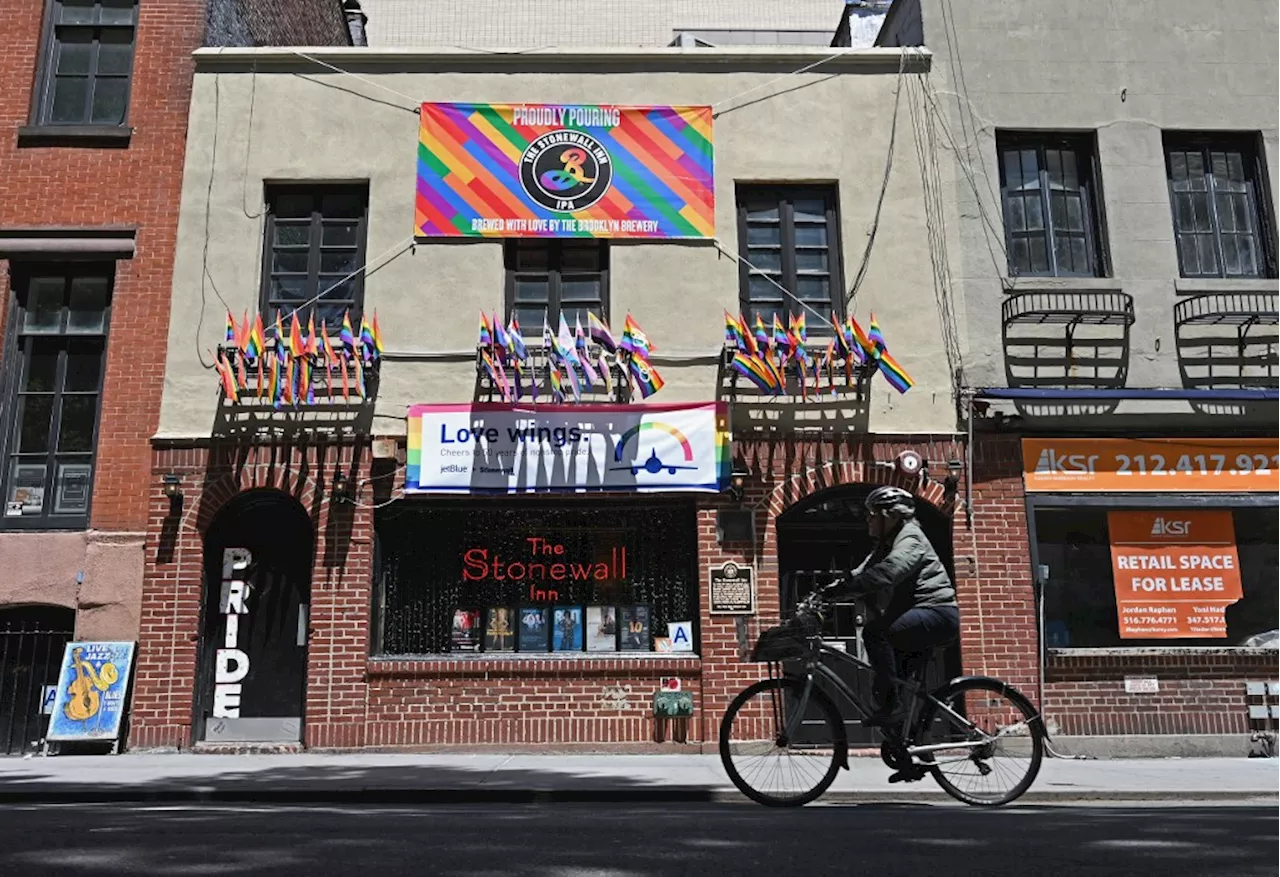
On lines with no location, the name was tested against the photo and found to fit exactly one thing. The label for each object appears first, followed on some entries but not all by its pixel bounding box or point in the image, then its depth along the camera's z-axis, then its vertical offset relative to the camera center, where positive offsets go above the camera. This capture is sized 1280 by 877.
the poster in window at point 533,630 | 11.52 +0.36
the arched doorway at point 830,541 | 11.71 +1.29
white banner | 11.47 +2.23
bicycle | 6.41 -0.39
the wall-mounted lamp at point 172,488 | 11.35 +1.83
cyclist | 6.38 +0.34
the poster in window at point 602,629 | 11.55 +0.36
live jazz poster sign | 10.78 -0.24
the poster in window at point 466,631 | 11.48 +0.35
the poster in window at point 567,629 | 11.52 +0.36
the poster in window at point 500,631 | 11.51 +0.35
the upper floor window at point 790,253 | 12.34 +4.59
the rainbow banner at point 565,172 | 12.24 +5.48
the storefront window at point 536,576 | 11.54 +0.92
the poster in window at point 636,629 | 11.57 +0.36
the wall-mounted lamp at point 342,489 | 11.44 +1.81
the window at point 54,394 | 11.78 +2.95
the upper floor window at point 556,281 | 12.26 +4.24
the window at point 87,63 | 12.77 +7.01
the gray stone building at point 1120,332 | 11.48 +3.56
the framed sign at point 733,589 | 11.34 +0.75
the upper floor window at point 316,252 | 12.17 +4.58
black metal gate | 11.18 +0.02
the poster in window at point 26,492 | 11.73 +1.86
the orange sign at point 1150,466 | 11.76 +2.05
